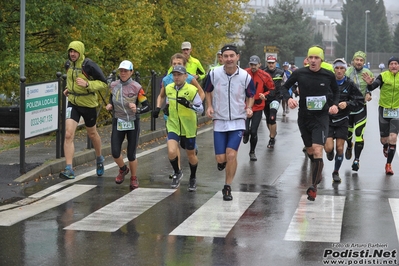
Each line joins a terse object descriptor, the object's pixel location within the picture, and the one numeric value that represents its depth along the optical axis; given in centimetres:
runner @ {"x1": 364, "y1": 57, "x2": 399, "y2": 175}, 1323
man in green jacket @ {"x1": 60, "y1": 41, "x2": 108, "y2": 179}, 1185
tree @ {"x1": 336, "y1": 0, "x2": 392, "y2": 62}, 12719
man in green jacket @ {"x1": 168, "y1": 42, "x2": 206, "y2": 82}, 1486
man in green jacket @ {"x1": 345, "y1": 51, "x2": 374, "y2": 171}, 1320
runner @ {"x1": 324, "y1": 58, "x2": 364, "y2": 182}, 1227
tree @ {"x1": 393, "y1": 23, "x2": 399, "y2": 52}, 12918
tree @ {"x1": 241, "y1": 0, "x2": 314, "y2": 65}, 8756
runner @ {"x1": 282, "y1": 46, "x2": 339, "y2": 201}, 1069
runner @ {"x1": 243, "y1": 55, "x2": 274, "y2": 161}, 1493
